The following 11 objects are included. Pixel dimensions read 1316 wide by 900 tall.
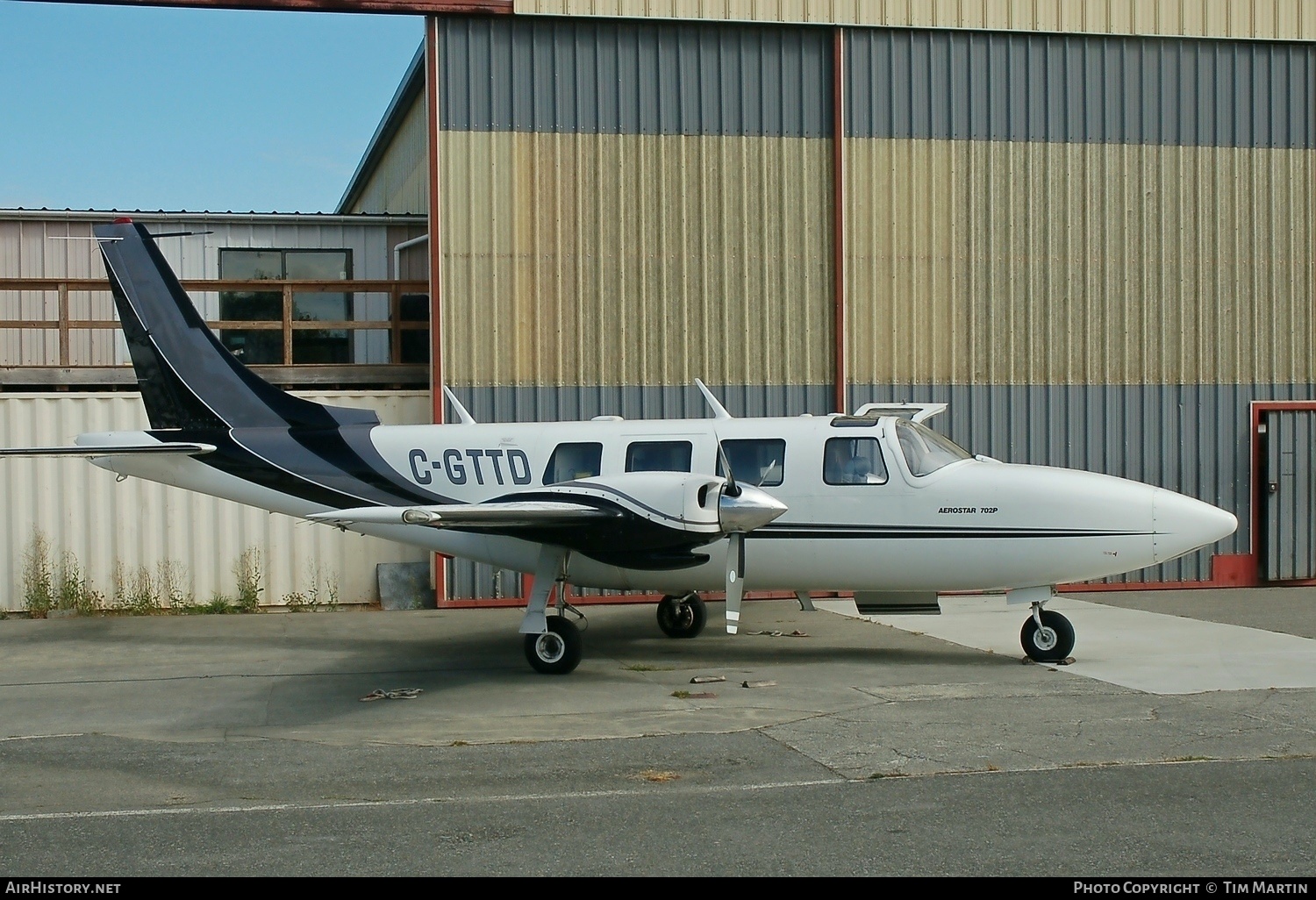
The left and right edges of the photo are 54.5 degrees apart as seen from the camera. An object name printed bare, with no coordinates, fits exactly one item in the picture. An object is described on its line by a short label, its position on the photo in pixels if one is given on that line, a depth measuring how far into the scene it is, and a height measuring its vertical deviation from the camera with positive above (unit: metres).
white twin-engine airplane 11.53 -0.50
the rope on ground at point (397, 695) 11.02 -2.20
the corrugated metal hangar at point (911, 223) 17.75 +3.12
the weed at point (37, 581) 17.03 -1.84
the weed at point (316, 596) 17.64 -2.13
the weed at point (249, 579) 17.44 -1.87
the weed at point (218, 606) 17.30 -2.23
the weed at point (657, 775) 7.95 -2.10
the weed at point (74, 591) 17.08 -1.99
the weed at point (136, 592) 17.22 -2.02
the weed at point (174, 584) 17.36 -1.93
